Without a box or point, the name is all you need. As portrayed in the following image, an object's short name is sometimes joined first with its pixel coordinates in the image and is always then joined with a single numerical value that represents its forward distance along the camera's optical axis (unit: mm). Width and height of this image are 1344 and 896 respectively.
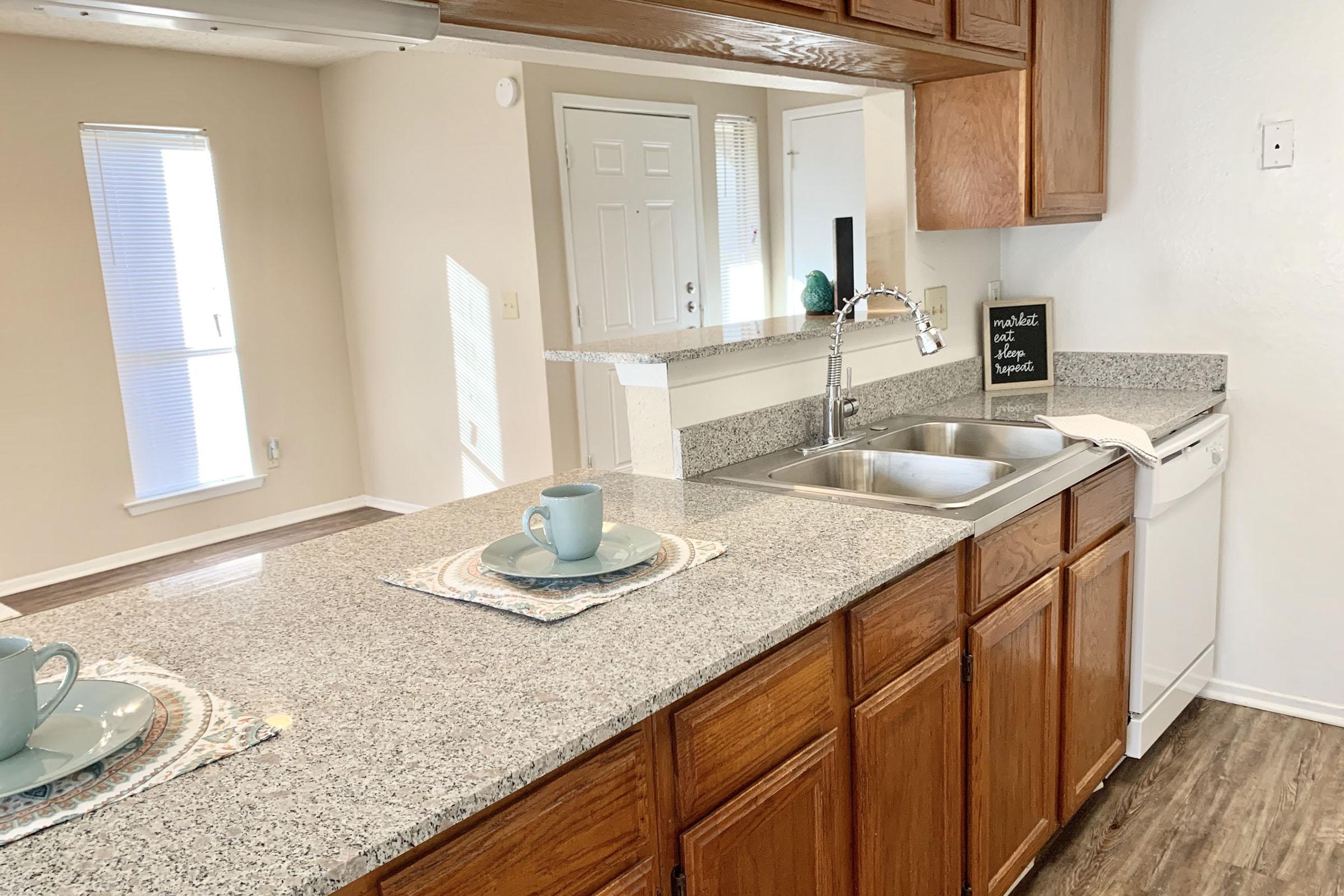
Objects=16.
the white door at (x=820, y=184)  5277
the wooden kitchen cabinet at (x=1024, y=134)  2424
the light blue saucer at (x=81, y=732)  841
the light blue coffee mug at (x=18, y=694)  843
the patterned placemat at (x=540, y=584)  1261
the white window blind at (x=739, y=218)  5379
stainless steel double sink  1718
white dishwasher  2287
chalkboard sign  2904
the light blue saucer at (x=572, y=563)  1330
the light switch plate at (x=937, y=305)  2703
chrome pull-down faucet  2057
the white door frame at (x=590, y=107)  4434
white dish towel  2107
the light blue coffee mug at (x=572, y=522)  1336
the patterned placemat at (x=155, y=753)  814
